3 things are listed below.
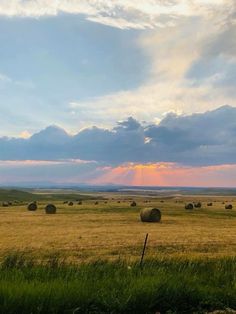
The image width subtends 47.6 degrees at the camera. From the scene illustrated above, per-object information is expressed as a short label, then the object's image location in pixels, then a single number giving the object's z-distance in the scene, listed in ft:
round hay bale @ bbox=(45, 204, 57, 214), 112.83
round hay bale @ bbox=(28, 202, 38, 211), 127.35
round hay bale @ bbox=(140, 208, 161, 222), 86.64
